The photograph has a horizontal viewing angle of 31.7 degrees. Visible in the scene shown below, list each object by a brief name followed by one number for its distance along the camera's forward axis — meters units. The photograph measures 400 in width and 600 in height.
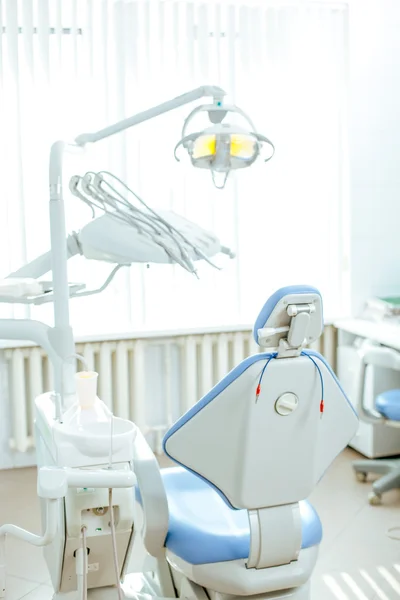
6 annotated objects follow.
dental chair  1.66
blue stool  3.00
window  3.42
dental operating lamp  1.72
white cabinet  3.48
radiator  3.50
